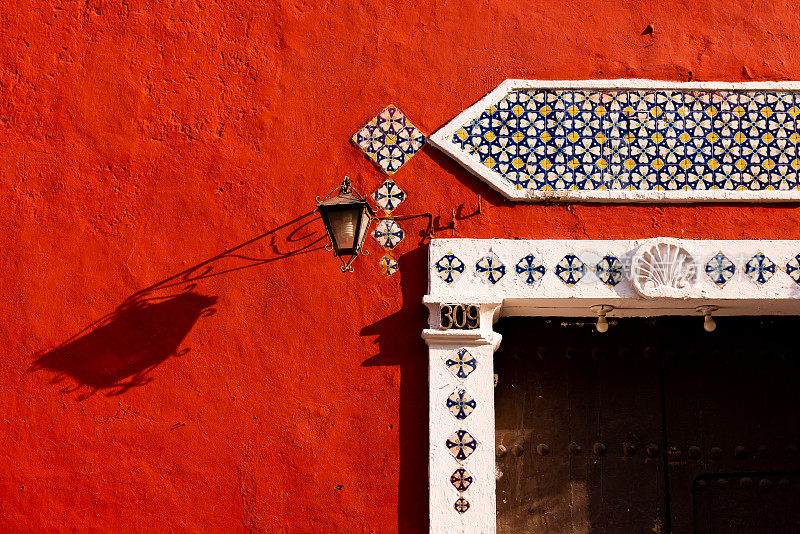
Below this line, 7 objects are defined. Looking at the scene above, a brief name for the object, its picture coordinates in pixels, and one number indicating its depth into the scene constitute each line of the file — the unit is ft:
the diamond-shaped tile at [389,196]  12.30
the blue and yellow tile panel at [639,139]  12.32
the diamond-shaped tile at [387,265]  12.10
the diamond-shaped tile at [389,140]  12.42
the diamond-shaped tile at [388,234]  12.19
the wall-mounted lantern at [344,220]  11.19
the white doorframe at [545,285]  11.66
